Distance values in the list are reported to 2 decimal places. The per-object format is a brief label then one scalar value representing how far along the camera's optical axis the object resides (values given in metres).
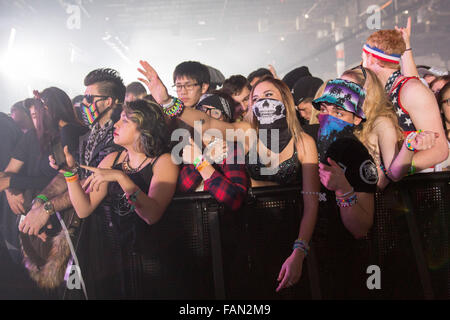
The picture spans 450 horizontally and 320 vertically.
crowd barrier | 2.32
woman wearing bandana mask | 2.33
